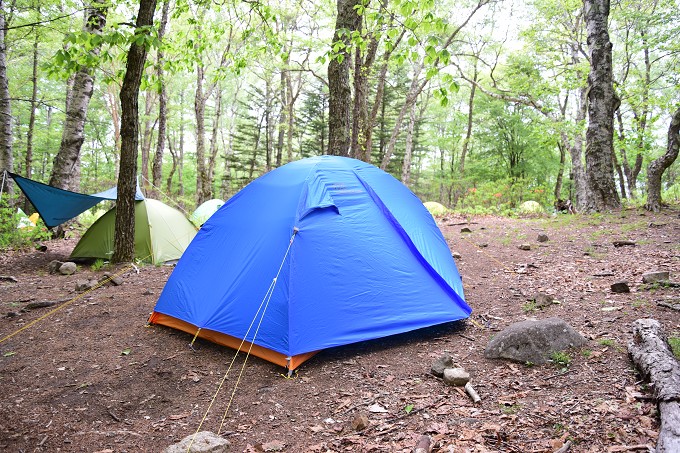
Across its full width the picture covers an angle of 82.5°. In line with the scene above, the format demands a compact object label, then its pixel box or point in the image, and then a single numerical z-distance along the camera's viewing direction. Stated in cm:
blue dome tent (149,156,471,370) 340
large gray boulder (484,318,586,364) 300
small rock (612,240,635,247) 584
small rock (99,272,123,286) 560
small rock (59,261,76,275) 641
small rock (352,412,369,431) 252
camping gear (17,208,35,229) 879
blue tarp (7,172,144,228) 654
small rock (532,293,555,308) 416
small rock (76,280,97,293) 534
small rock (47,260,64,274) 652
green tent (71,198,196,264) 717
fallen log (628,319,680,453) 177
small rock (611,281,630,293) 410
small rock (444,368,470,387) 288
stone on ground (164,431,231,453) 229
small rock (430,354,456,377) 304
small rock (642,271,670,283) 410
